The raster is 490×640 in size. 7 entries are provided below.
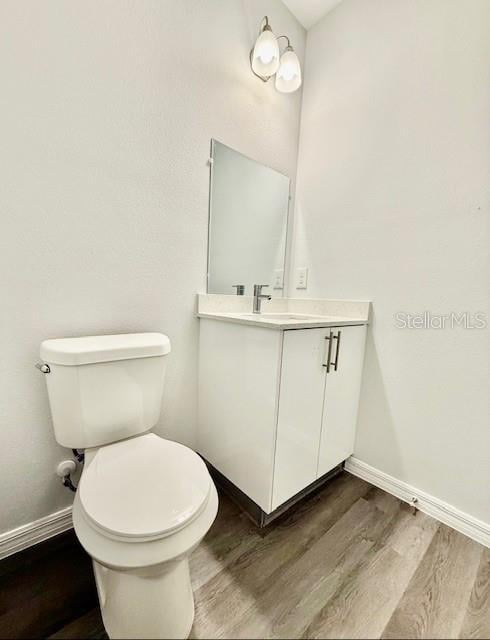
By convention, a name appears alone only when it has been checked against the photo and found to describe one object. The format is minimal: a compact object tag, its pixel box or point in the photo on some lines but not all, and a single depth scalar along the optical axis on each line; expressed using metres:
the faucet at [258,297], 1.41
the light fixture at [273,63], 1.29
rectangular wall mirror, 1.37
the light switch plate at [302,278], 1.68
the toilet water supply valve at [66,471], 1.02
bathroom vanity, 1.02
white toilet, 0.62
